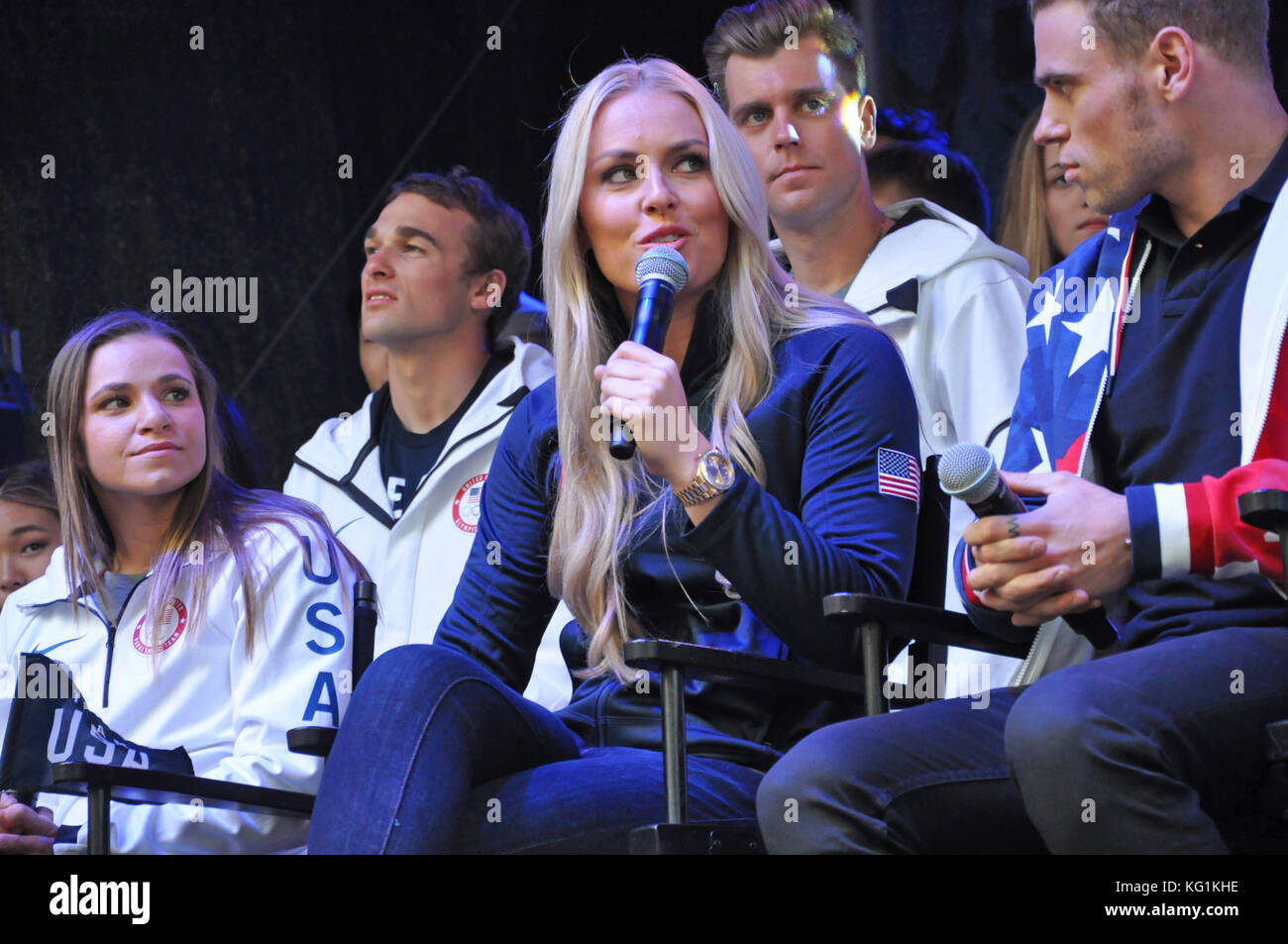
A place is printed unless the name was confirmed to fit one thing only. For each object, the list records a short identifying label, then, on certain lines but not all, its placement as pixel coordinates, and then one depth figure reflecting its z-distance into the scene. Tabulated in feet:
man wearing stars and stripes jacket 9.41
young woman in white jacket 14.52
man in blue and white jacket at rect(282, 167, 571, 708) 21.12
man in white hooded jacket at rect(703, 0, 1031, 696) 17.30
